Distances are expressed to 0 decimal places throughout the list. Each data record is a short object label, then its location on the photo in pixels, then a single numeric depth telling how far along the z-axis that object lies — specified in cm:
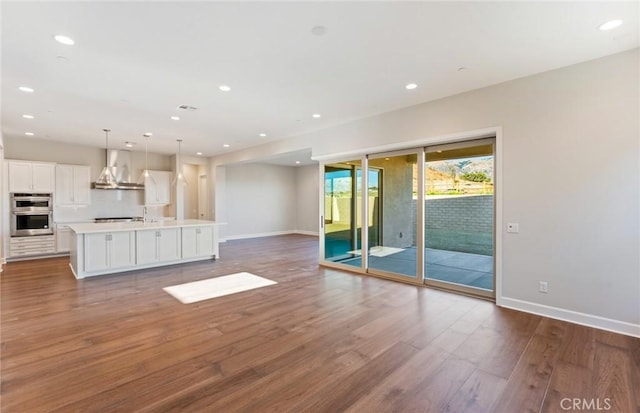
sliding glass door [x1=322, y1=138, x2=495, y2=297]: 454
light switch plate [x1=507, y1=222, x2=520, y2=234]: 387
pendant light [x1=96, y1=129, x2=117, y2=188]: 630
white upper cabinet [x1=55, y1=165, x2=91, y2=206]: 761
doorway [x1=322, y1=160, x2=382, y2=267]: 583
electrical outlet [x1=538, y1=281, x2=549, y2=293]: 365
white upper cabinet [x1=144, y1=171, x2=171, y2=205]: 914
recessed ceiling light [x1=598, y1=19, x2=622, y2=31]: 262
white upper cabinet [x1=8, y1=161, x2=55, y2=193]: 690
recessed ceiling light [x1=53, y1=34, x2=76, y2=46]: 280
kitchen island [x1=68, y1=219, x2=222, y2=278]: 541
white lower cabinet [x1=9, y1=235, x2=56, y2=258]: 687
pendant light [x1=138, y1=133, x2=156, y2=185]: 828
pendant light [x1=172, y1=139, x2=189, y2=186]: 901
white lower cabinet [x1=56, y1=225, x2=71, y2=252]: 742
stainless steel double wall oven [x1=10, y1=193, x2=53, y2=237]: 688
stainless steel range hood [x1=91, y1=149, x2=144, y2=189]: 841
